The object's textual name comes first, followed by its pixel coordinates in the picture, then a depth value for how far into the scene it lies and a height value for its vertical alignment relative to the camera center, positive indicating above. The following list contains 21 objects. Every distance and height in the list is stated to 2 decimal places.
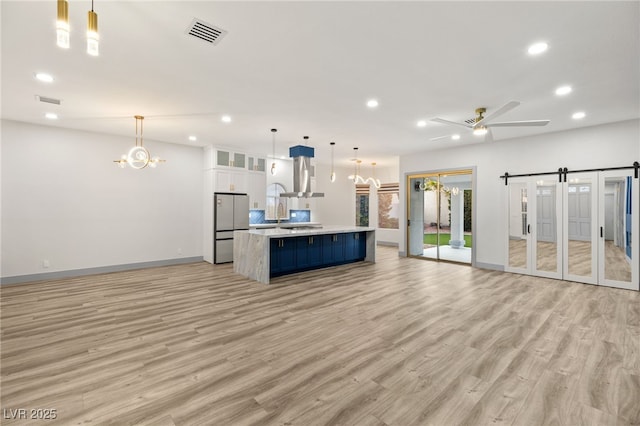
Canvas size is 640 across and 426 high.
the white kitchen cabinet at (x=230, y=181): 7.68 +0.91
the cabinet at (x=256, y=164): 8.45 +1.48
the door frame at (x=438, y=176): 7.31 +0.58
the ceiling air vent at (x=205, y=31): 2.65 +1.73
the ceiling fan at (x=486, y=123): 3.94 +1.39
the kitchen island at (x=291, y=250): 5.70 -0.79
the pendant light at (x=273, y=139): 6.25 +1.79
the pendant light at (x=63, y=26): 1.56 +1.03
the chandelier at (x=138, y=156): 5.36 +1.10
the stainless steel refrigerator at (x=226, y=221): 7.60 -0.19
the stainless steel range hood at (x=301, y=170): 7.30 +1.12
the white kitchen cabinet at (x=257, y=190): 8.44 +0.72
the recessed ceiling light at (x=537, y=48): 2.93 +1.72
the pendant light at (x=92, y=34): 1.68 +1.04
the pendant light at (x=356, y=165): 8.62 +1.85
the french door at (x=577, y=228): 5.32 -0.25
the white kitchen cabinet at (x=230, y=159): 7.70 +1.50
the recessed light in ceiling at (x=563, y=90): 3.95 +1.73
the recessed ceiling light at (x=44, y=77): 3.65 +1.74
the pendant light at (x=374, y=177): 10.52 +1.51
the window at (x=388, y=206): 11.15 +0.33
